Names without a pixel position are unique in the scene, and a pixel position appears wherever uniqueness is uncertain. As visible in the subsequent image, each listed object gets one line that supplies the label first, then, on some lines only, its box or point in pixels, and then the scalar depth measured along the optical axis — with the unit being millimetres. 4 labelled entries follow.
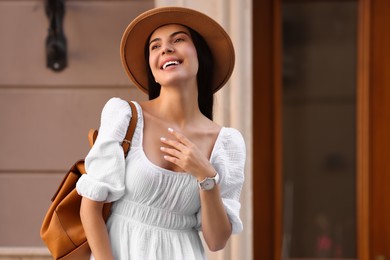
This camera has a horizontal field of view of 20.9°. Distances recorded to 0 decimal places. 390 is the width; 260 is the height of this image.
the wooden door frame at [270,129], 7036
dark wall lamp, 6974
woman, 3701
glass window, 7026
